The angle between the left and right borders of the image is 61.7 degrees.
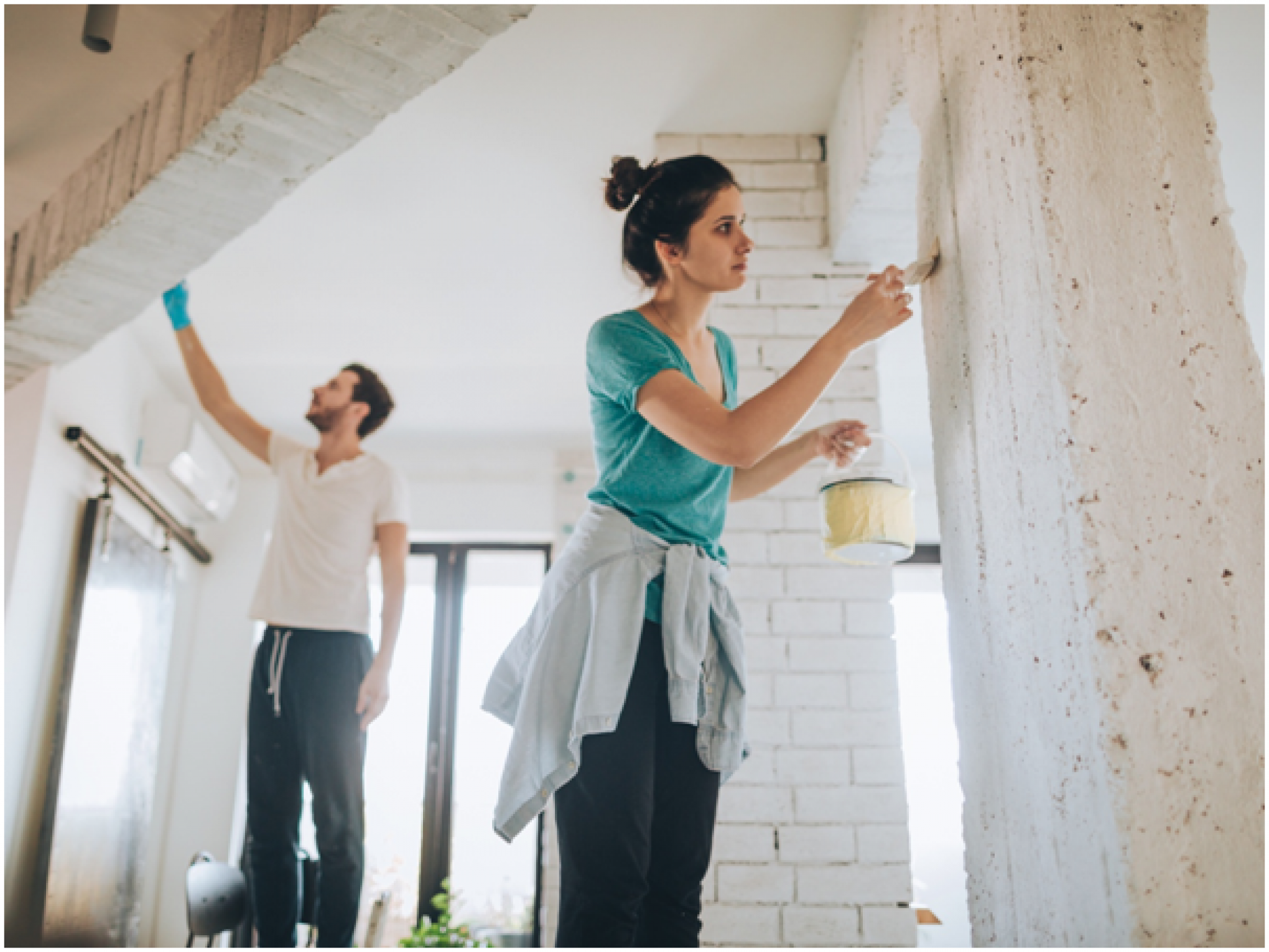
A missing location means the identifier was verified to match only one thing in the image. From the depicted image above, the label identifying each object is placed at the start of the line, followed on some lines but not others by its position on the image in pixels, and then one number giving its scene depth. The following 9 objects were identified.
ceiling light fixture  2.00
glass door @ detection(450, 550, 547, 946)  4.72
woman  1.24
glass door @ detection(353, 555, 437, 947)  4.77
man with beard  2.32
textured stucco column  0.96
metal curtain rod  3.63
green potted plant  4.09
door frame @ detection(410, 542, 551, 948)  4.79
